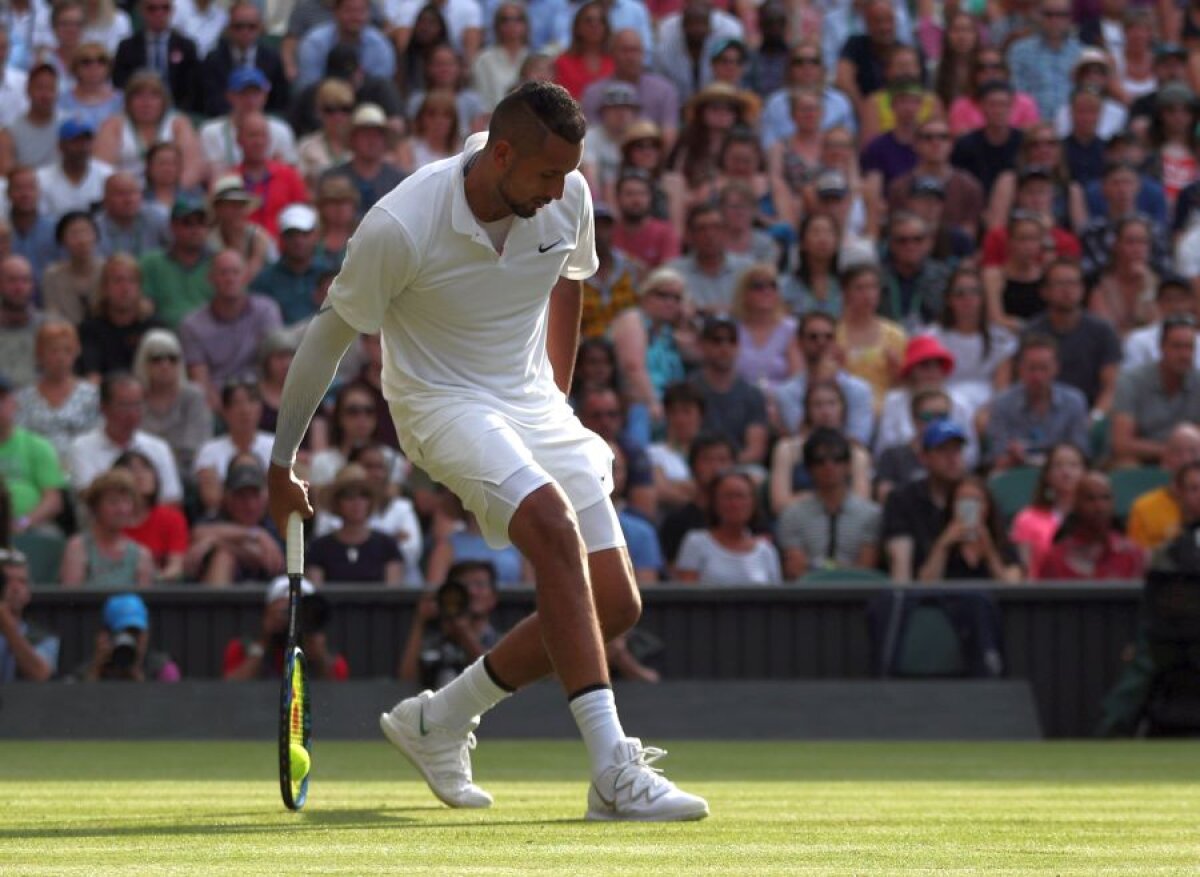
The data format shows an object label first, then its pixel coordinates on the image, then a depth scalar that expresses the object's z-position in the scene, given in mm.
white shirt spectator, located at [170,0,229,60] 17703
